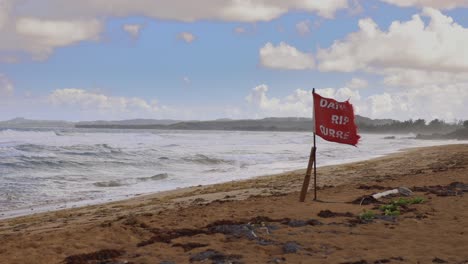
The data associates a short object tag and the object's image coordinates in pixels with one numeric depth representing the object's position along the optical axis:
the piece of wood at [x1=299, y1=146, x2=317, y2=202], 11.55
